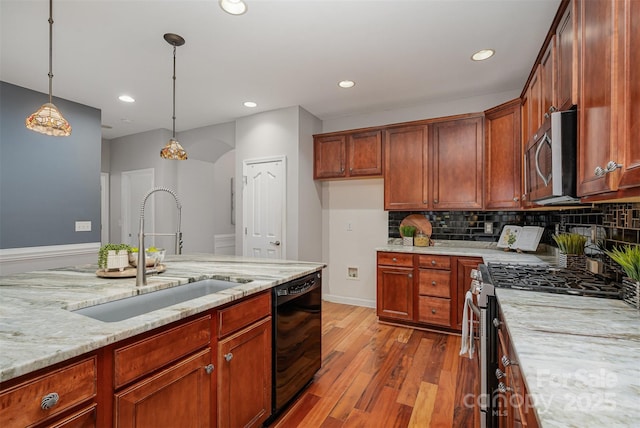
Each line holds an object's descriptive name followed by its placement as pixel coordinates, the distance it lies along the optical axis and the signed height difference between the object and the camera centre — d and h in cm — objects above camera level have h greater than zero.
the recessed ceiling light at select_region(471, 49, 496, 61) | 251 +140
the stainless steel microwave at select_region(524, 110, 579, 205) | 135 +28
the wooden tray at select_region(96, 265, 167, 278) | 173 -35
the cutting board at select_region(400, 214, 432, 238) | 374 -10
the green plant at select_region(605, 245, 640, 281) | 120 -19
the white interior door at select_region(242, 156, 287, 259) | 387 +10
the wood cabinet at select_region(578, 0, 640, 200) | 90 +40
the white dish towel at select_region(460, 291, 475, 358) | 187 -70
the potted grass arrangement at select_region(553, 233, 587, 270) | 200 -25
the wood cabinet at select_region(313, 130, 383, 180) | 379 +80
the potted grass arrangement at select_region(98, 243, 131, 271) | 176 -26
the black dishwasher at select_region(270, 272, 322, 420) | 181 -82
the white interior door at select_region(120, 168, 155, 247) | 495 +24
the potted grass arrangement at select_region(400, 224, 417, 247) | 368 -24
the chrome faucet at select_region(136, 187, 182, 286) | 152 -26
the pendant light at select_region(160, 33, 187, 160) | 247 +53
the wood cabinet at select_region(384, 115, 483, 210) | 326 +58
